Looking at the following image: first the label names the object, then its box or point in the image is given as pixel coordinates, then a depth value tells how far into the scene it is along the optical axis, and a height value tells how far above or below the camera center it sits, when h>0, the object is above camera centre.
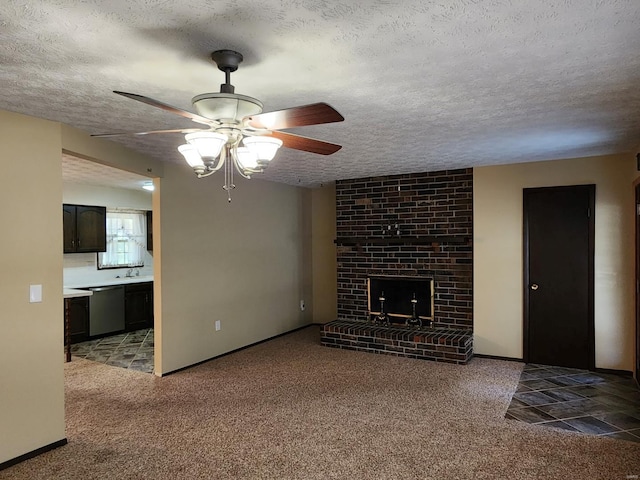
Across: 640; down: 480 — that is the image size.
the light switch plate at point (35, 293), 2.96 -0.36
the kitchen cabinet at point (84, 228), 6.33 +0.18
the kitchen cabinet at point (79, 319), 6.02 -1.08
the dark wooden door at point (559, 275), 4.75 -0.43
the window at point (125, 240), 7.11 +0.00
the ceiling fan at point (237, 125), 1.83 +0.51
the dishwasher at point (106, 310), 6.29 -1.02
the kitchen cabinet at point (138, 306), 6.72 -1.02
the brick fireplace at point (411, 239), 5.42 -0.02
